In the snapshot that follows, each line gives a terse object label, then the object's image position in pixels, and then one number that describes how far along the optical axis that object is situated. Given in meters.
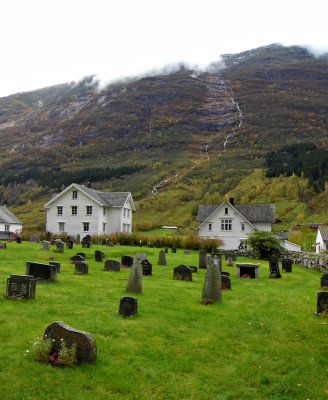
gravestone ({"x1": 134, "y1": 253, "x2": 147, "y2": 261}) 27.39
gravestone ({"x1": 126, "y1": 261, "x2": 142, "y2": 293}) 15.69
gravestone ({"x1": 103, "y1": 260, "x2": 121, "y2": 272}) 22.55
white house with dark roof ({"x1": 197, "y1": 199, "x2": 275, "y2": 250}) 56.22
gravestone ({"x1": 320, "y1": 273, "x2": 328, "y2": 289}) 20.28
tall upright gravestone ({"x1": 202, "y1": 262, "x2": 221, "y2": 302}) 14.91
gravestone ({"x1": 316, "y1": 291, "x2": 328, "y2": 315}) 13.29
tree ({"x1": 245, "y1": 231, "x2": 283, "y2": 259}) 37.47
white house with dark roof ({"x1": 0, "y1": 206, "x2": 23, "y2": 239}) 70.19
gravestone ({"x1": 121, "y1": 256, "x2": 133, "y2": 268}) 24.72
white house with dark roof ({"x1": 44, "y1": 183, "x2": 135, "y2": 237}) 56.09
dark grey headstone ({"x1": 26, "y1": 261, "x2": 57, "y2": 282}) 16.77
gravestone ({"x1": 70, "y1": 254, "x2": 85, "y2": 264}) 23.90
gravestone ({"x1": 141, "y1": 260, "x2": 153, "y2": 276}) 21.73
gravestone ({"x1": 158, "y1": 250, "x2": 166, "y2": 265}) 27.97
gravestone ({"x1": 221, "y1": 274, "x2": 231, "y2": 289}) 18.65
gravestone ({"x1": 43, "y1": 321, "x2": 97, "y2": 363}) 8.08
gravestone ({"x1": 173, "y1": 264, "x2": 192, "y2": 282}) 20.77
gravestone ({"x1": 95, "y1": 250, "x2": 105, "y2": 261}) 27.17
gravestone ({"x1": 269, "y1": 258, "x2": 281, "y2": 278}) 25.02
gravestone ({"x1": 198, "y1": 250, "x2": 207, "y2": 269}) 27.44
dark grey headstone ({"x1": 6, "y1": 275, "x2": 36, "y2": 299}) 12.84
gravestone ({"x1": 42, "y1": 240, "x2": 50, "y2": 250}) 31.67
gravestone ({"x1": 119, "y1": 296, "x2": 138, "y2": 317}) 11.77
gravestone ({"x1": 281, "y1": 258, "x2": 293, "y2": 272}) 28.69
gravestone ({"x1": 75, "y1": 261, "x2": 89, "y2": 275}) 20.19
